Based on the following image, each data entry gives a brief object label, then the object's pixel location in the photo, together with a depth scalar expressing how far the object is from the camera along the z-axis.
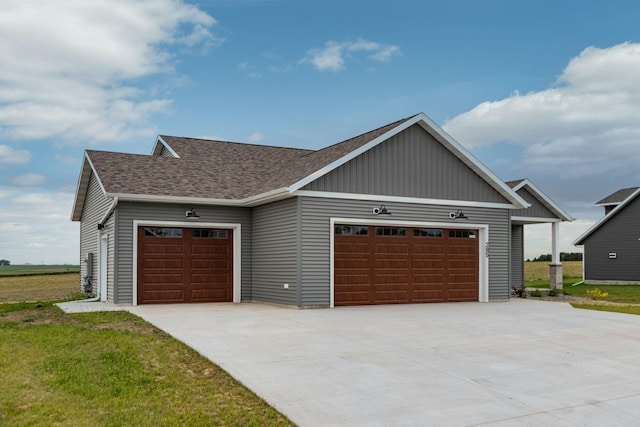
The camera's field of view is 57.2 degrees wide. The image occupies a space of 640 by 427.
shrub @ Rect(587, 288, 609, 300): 21.03
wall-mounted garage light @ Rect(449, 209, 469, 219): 16.83
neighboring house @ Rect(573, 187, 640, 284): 28.45
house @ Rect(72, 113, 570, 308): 15.02
